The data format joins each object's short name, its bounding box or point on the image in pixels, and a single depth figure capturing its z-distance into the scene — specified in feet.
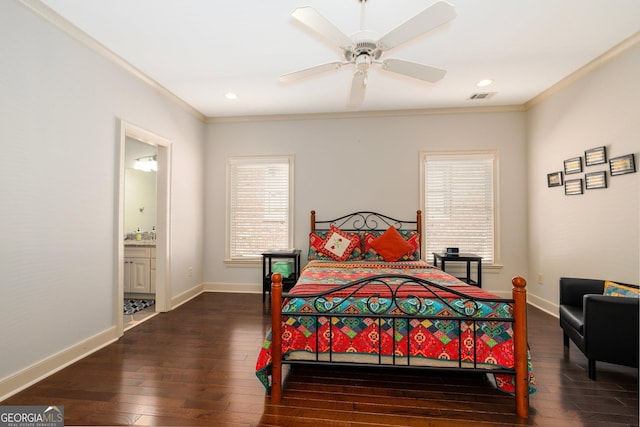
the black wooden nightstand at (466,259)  13.19
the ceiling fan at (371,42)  5.66
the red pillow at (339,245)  13.28
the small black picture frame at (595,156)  9.71
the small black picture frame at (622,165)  8.72
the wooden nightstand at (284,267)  14.03
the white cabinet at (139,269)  13.80
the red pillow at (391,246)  12.83
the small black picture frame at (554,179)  11.82
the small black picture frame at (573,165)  10.81
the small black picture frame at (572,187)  10.80
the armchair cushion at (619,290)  7.30
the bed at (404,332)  6.24
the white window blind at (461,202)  14.43
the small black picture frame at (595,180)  9.73
